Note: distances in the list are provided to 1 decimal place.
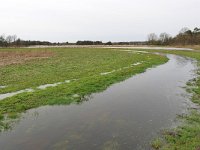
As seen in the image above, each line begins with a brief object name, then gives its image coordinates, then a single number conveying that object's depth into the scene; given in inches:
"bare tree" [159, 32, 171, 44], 3420.3
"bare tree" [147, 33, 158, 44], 3509.0
